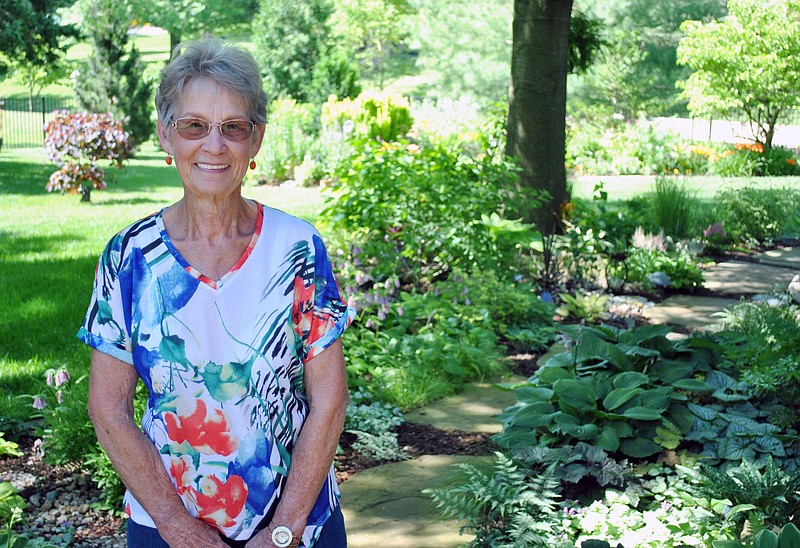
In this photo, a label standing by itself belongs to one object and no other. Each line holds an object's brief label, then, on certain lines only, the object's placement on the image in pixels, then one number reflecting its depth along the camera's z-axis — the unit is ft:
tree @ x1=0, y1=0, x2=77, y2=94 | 48.11
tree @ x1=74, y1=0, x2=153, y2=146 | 61.36
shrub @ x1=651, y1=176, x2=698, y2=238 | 28.91
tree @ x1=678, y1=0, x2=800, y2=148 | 56.59
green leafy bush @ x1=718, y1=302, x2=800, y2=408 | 12.00
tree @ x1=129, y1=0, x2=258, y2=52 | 120.47
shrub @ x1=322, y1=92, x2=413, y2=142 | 48.67
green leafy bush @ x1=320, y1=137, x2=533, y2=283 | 20.18
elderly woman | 6.06
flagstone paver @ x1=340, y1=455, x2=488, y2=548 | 10.21
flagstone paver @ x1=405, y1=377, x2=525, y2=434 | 13.92
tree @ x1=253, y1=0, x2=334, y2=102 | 70.03
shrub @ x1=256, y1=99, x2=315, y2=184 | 44.70
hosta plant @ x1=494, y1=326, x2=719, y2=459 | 11.25
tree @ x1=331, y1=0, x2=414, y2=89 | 113.80
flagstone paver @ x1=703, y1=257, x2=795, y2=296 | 23.65
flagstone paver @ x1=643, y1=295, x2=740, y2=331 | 19.98
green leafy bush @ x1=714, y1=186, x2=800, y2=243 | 31.55
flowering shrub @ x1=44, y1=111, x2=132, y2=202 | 35.45
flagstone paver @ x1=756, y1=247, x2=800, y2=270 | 27.58
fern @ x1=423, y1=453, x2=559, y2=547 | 9.53
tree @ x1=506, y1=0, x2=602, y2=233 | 25.02
